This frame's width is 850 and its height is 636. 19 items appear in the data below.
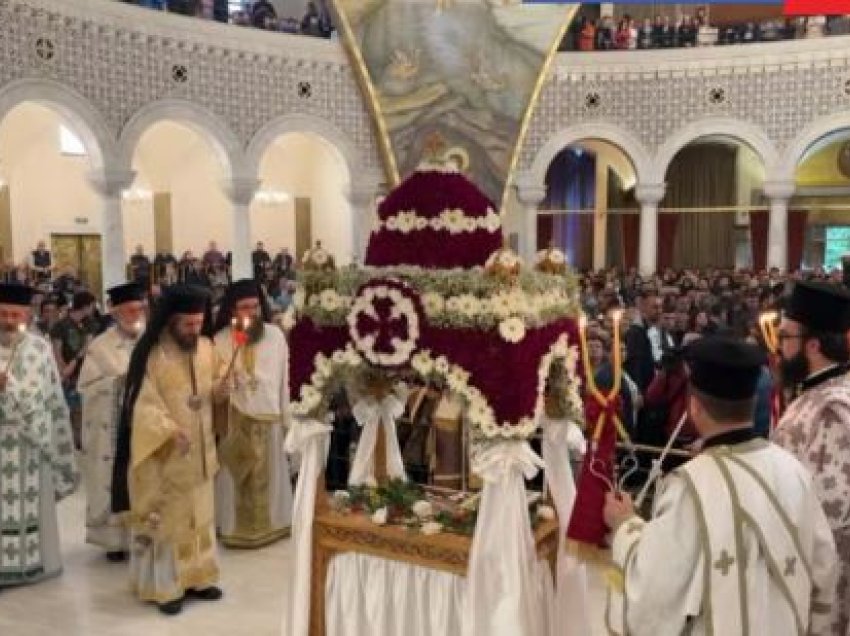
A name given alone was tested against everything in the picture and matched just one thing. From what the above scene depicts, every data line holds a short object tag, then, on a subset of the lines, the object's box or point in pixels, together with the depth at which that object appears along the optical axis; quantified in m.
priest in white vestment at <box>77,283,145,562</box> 5.77
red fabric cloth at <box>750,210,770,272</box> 20.09
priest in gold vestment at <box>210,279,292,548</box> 6.02
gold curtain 21.34
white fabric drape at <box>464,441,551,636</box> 3.43
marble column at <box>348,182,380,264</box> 17.88
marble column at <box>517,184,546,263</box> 18.47
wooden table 3.65
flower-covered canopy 3.39
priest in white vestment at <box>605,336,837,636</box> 2.38
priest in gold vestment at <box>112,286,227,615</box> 4.82
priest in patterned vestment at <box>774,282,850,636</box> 3.05
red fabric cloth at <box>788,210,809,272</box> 20.25
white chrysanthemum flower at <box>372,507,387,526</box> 3.84
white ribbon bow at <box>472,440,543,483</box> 3.44
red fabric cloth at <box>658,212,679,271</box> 21.08
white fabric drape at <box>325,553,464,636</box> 3.65
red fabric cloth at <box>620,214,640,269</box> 21.52
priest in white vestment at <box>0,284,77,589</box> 5.21
